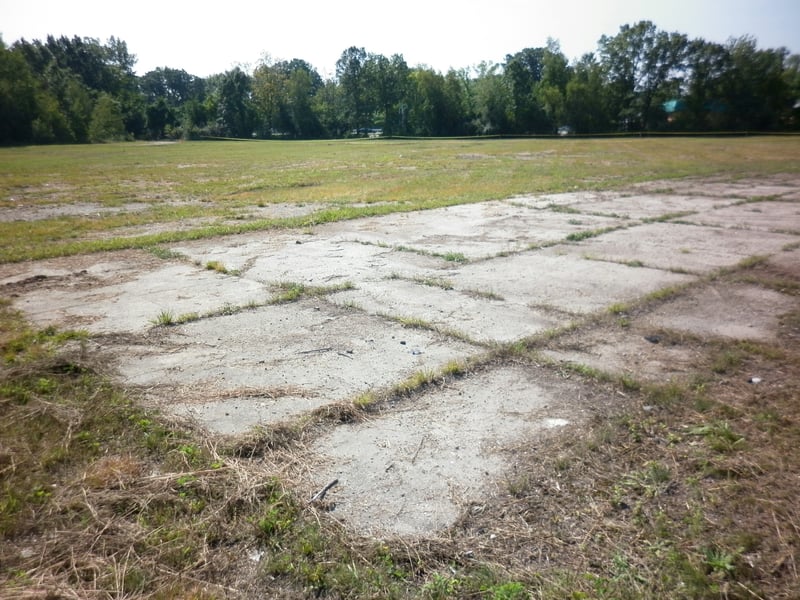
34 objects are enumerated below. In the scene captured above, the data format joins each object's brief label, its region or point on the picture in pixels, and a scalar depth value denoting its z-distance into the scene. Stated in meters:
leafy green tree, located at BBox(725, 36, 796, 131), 59.69
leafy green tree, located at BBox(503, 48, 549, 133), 74.44
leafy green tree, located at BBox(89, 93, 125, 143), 72.12
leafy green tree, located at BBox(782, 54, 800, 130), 57.89
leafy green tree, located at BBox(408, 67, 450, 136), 82.19
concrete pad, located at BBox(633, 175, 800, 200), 14.69
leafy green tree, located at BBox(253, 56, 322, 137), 91.31
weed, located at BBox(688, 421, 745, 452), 3.11
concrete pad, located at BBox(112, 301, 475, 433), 3.88
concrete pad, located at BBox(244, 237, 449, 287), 7.08
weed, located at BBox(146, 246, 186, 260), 8.39
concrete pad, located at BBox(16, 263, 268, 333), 5.57
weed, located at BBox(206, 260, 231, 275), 7.43
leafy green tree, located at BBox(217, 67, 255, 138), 87.44
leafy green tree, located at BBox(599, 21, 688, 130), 67.56
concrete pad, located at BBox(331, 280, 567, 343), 5.11
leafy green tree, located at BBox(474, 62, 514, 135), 75.62
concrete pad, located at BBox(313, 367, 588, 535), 2.70
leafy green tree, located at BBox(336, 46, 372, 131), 91.31
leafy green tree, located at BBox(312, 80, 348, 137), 93.88
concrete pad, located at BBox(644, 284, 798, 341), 5.05
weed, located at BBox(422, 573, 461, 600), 2.17
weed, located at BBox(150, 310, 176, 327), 5.40
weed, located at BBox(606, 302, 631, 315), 5.57
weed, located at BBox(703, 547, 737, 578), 2.23
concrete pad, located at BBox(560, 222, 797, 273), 7.65
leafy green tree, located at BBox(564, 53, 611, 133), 69.75
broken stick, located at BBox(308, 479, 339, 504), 2.77
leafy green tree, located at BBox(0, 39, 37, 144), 59.72
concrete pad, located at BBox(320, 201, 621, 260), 8.86
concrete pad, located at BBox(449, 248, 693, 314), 5.98
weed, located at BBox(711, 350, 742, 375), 4.18
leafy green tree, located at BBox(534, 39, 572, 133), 71.56
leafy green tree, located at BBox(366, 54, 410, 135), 89.88
